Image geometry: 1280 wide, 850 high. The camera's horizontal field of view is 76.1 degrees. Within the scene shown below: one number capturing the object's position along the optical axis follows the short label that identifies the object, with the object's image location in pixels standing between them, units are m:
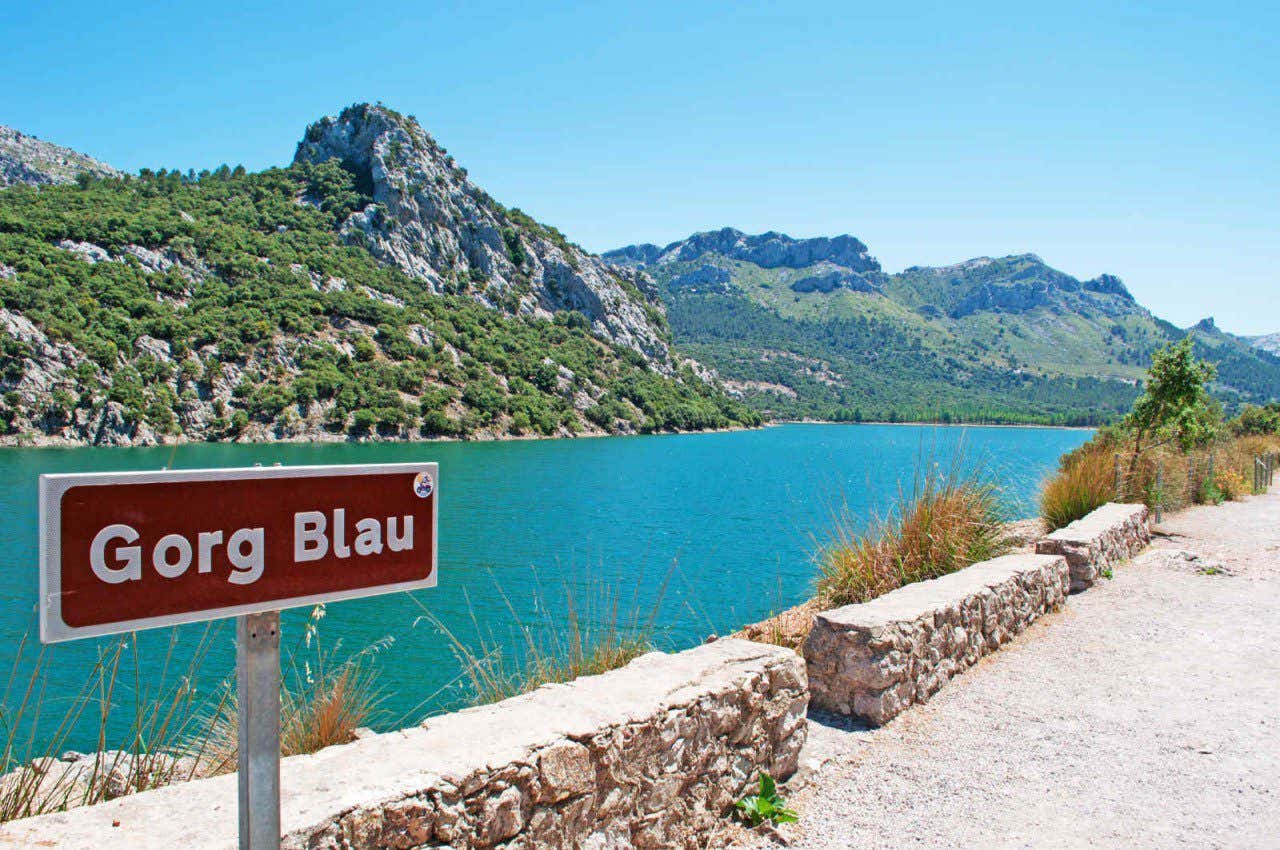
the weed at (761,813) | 3.57
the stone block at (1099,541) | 7.80
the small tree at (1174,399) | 12.81
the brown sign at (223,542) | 1.28
